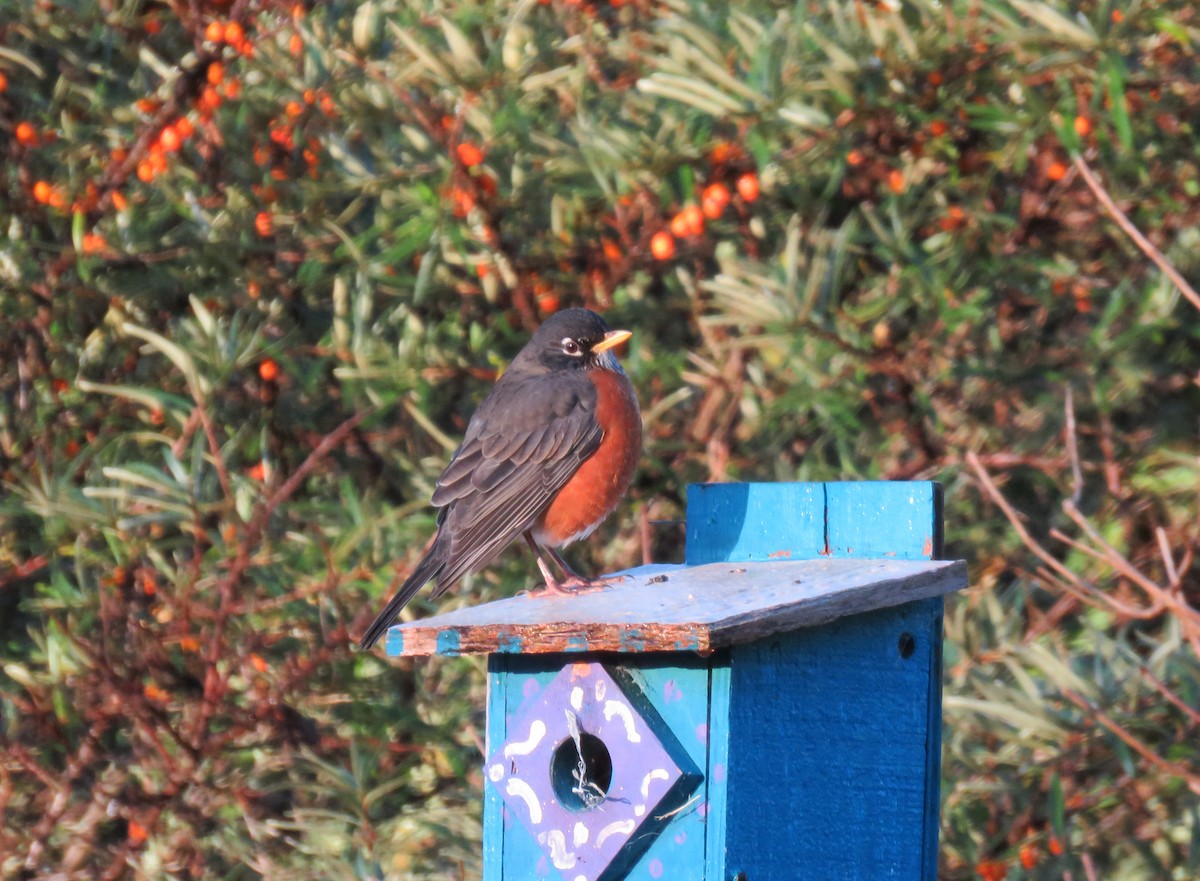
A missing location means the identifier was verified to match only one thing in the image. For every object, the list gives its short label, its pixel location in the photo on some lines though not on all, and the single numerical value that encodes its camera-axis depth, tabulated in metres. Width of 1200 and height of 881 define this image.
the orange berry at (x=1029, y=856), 7.96
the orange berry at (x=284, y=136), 9.67
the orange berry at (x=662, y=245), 8.85
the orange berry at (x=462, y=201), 8.97
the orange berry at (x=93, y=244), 9.45
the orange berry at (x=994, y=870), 8.00
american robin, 7.60
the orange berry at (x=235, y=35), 9.30
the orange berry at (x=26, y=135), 9.59
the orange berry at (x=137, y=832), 9.16
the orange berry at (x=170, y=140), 9.34
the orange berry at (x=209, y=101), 9.38
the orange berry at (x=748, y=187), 8.77
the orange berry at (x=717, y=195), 8.67
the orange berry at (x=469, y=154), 8.83
